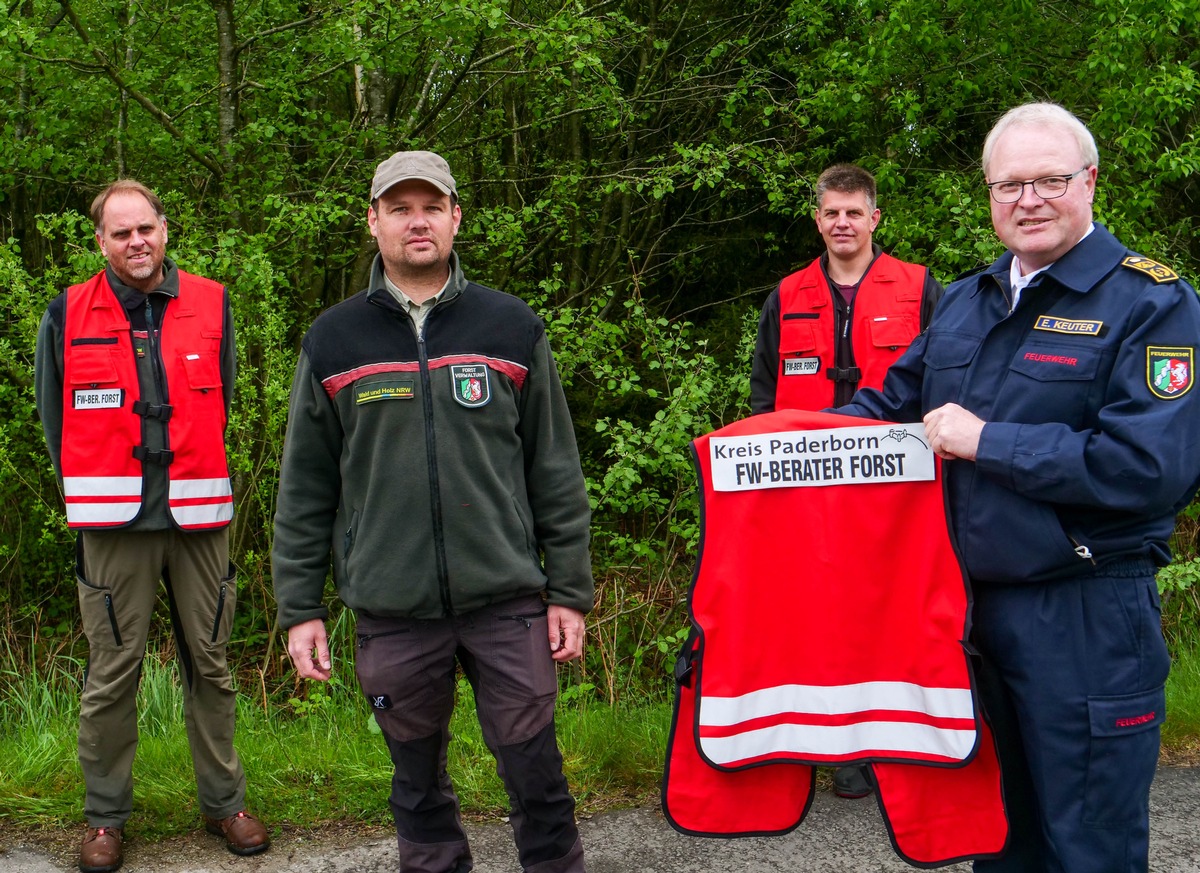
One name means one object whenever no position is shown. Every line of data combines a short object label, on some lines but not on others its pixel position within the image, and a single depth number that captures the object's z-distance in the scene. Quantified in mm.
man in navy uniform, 2318
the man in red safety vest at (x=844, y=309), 4434
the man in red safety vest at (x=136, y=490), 4012
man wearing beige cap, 3023
